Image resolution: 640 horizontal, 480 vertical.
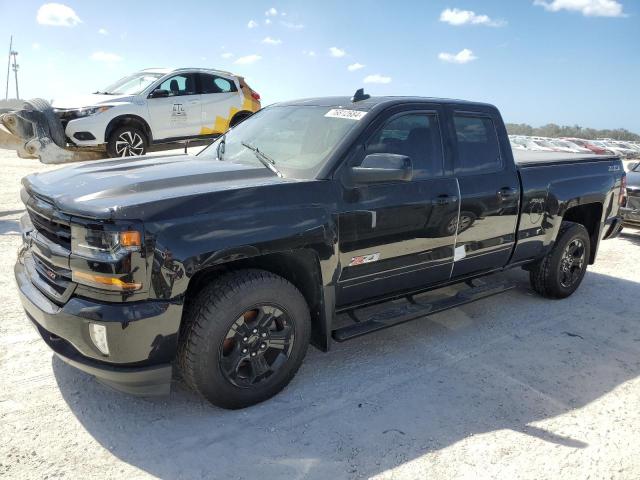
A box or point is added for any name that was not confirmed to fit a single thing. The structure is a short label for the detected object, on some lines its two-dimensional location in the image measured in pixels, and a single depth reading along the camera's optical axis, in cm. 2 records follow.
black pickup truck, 255
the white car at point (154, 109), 859
